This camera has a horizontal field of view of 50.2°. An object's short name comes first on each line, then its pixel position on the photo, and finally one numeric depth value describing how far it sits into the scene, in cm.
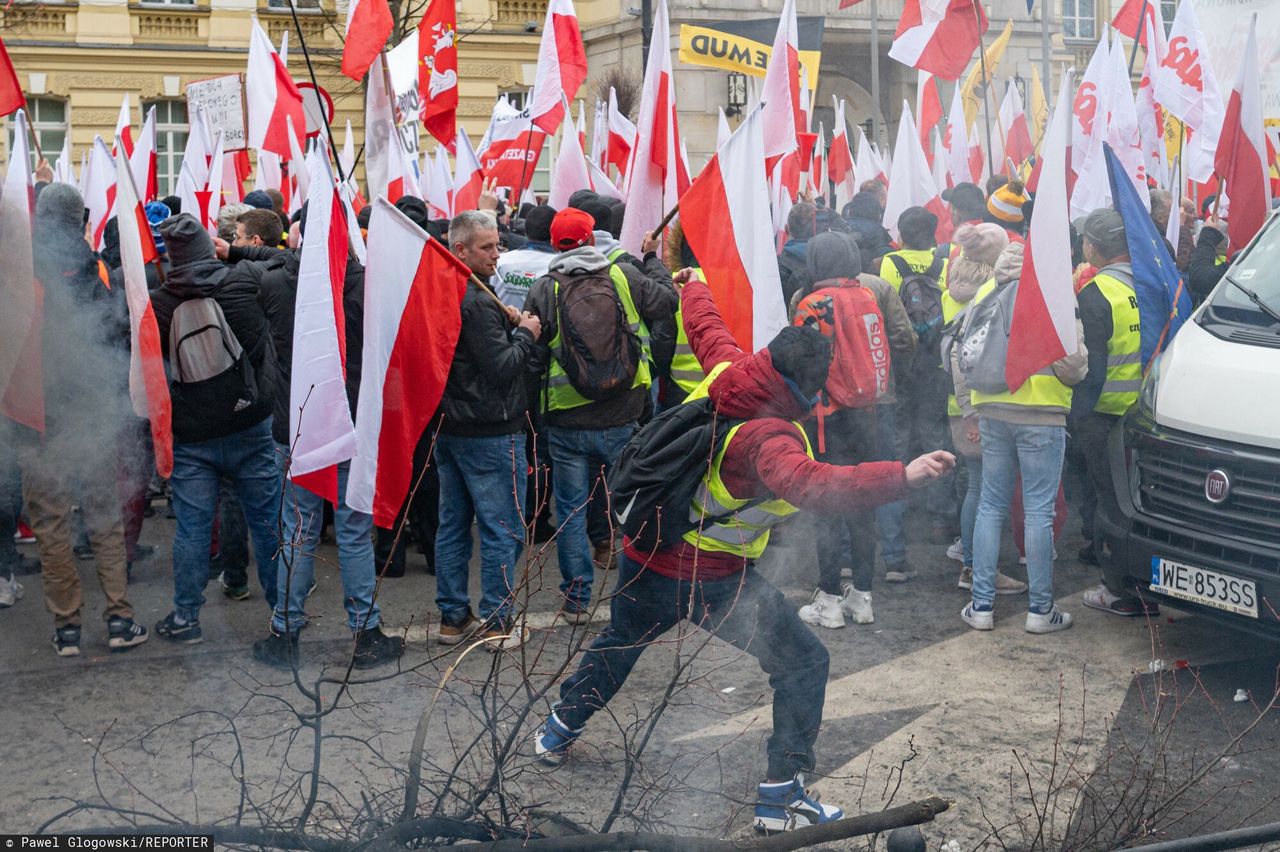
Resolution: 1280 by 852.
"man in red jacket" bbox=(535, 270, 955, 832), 391
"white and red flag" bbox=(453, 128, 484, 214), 1266
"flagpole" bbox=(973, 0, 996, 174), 1039
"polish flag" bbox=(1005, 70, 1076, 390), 620
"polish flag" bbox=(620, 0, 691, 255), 766
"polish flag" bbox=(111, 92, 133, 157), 1021
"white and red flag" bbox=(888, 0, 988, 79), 1119
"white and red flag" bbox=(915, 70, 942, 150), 1431
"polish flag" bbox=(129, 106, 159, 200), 1144
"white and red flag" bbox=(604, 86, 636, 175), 1223
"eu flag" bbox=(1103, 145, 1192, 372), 661
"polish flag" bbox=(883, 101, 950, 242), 1177
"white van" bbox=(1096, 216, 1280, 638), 517
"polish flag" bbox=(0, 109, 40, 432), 568
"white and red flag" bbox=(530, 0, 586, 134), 992
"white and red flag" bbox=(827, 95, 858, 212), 1631
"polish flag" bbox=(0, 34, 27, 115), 677
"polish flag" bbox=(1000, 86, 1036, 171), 1408
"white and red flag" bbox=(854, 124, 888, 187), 1462
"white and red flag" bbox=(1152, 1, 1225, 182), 1005
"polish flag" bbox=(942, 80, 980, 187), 1302
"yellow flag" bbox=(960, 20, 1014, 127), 1534
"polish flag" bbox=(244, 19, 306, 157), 1034
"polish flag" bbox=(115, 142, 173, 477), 590
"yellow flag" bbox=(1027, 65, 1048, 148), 1570
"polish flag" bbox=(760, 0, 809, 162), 761
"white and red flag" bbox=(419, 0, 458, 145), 968
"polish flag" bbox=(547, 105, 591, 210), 973
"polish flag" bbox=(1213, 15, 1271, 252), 822
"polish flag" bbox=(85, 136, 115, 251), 1095
